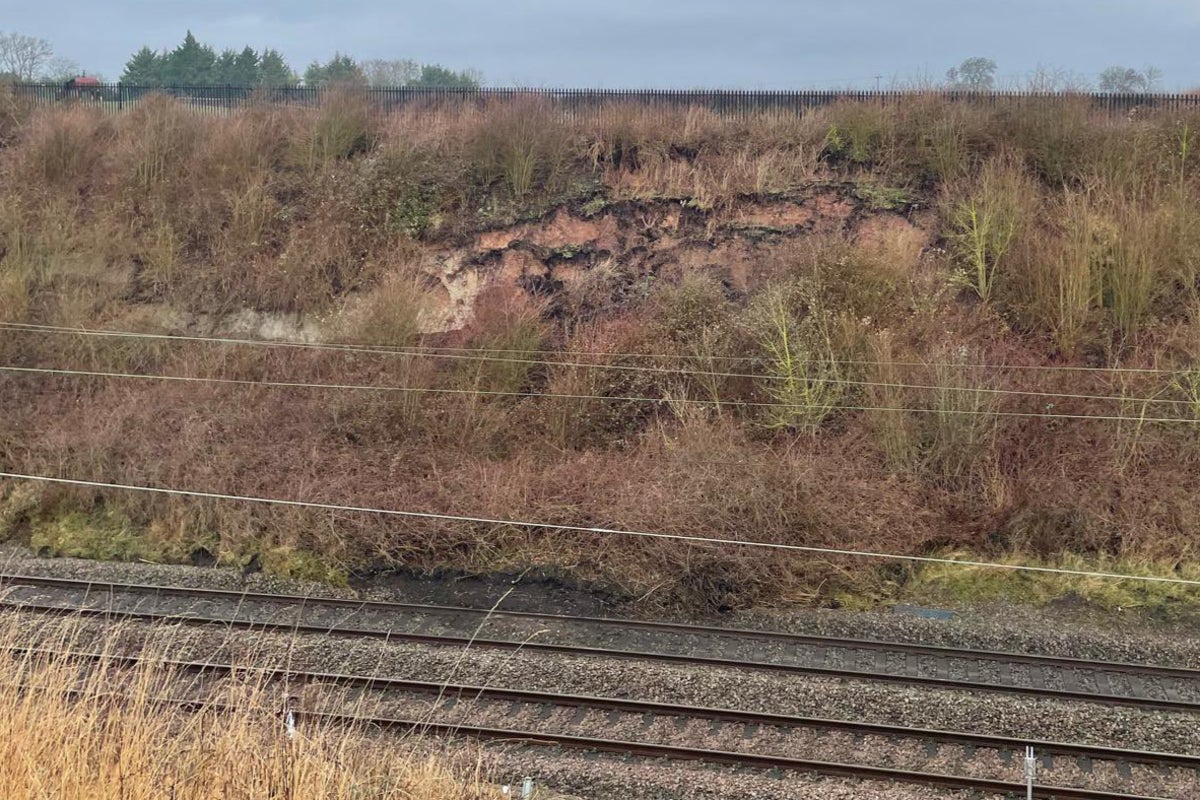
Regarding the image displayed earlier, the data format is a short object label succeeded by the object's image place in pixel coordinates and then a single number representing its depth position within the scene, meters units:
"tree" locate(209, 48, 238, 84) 57.91
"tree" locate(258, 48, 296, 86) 49.98
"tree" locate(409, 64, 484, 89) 53.78
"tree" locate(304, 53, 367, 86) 46.16
